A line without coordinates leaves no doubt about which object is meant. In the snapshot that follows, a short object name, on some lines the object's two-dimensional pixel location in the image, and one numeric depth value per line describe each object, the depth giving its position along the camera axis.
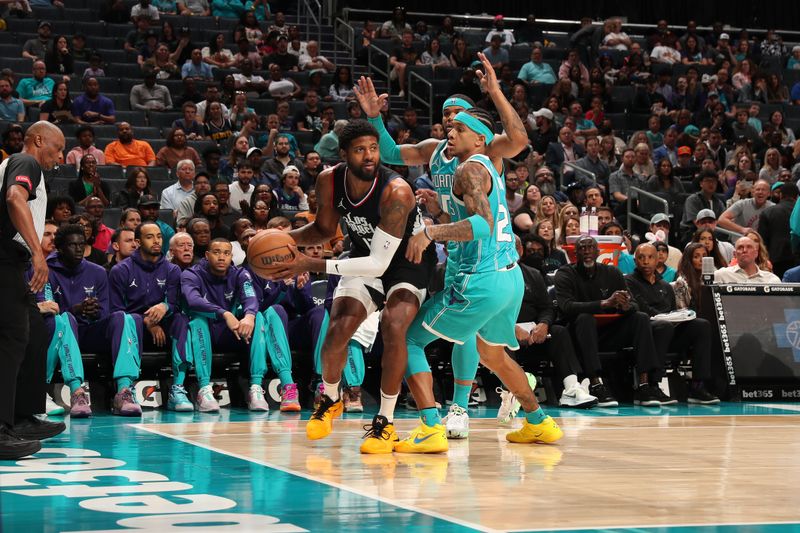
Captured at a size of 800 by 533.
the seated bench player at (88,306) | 8.48
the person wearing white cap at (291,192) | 12.87
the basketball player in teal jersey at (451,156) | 6.47
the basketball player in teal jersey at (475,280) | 6.12
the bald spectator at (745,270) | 10.70
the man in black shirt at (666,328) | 9.98
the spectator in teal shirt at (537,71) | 18.66
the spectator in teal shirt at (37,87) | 14.52
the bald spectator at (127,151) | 13.40
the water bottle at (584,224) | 11.27
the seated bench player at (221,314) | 8.80
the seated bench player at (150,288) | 8.88
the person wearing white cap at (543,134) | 16.20
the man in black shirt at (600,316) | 9.65
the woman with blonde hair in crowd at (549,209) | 12.12
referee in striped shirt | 5.66
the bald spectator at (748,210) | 13.86
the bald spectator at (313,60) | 17.44
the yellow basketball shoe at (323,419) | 6.53
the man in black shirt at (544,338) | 9.48
